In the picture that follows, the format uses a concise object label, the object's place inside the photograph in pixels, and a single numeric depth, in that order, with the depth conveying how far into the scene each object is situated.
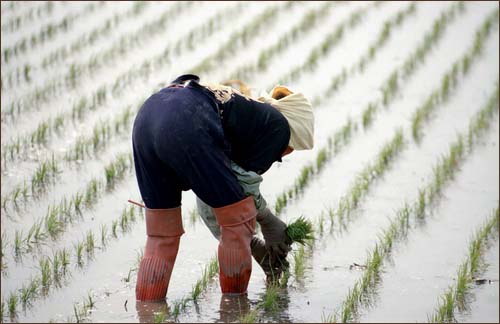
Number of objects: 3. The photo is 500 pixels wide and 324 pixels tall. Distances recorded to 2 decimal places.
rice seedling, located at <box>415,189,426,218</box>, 10.65
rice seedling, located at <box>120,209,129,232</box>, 9.92
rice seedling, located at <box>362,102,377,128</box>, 14.11
